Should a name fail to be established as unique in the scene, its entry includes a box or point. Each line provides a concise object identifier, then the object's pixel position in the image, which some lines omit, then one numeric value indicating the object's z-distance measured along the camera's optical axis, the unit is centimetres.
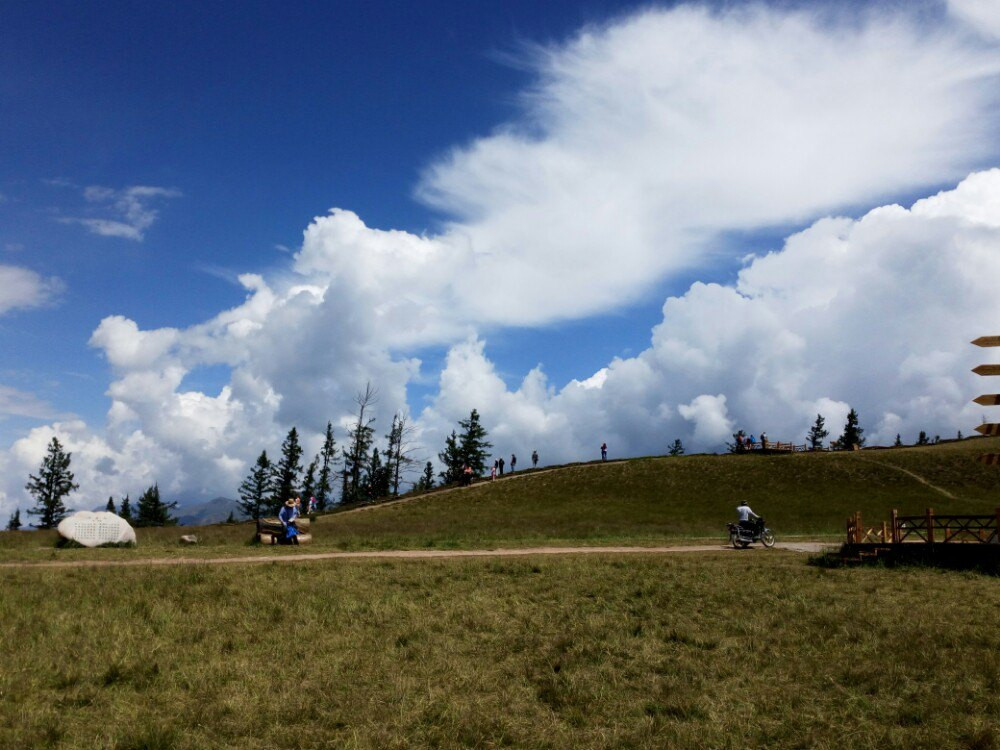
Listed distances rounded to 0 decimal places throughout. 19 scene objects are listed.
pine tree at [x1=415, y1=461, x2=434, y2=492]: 14725
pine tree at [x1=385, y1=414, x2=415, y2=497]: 9888
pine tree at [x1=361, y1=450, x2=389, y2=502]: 11219
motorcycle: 2931
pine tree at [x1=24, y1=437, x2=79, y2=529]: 10756
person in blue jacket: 2939
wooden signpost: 1262
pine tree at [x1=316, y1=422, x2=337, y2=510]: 11650
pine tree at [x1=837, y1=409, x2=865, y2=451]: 14150
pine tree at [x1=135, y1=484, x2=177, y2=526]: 11462
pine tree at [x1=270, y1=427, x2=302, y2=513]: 11344
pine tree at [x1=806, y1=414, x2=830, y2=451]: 16125
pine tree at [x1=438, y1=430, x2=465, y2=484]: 11138
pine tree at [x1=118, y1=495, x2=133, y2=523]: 11925
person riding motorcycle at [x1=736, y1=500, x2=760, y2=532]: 2952
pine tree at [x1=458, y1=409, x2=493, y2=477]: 10662
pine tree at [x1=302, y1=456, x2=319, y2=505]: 11581
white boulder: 2739
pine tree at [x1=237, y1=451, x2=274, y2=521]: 11412
